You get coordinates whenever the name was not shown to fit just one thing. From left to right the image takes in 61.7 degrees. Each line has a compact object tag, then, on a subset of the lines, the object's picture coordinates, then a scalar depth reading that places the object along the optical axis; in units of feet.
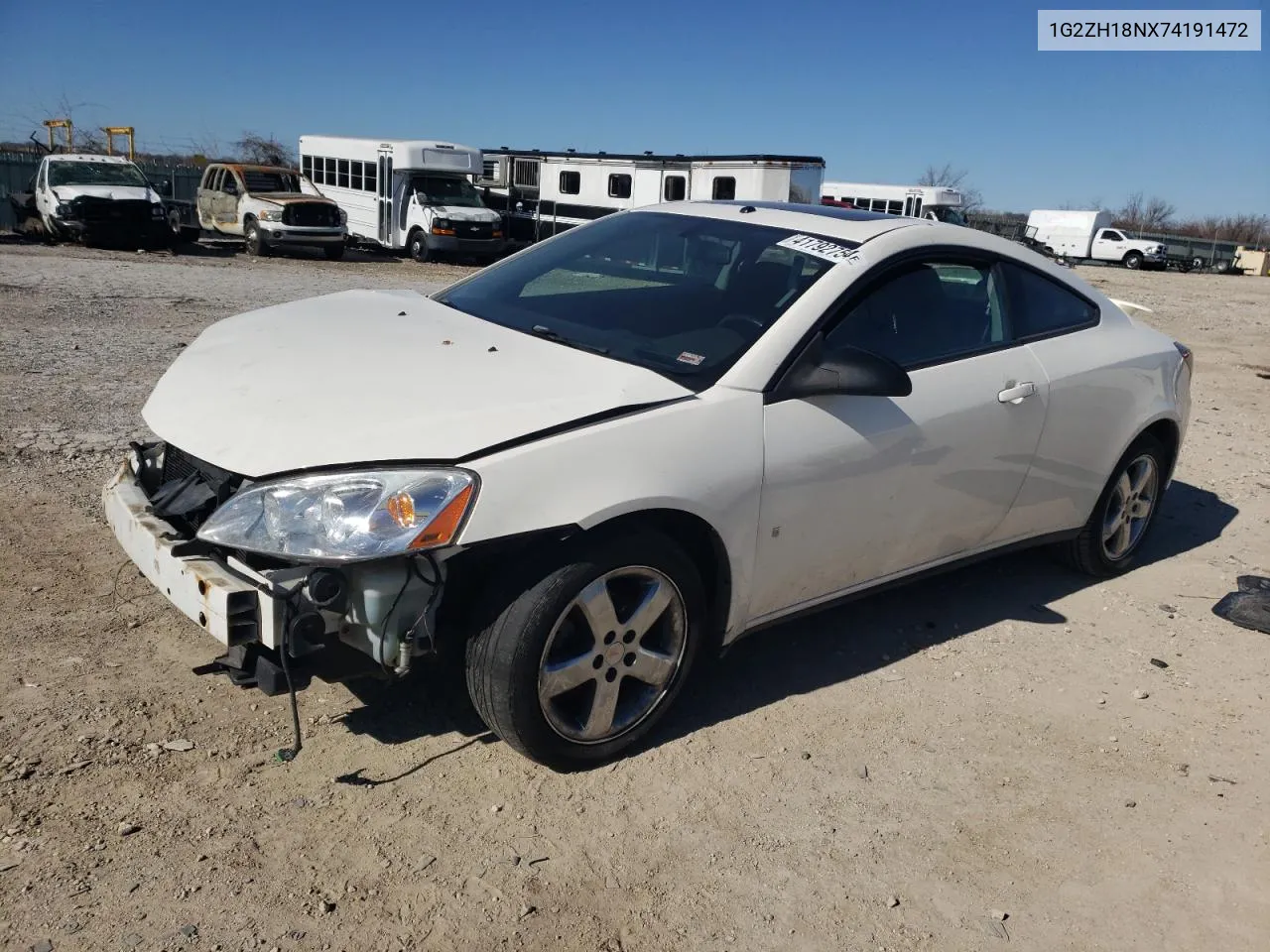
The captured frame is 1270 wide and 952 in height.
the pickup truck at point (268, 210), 72.74
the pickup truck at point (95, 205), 66.95
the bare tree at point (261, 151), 144.62
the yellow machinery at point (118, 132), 114.42
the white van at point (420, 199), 77.46
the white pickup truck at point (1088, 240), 147.02
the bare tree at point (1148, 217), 267.59
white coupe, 9.29
